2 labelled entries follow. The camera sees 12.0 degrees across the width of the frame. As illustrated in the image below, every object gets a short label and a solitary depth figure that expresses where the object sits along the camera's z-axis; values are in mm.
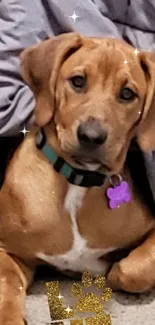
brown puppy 1116
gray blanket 1313
